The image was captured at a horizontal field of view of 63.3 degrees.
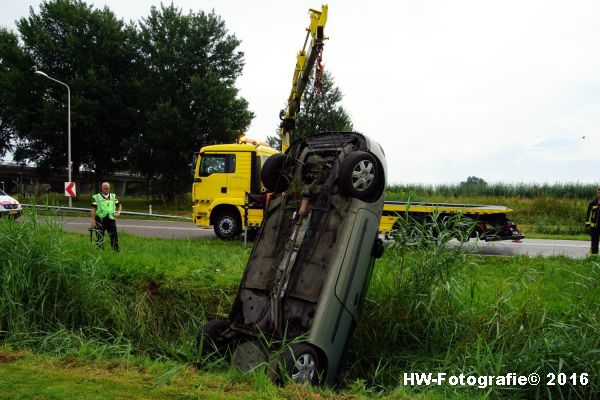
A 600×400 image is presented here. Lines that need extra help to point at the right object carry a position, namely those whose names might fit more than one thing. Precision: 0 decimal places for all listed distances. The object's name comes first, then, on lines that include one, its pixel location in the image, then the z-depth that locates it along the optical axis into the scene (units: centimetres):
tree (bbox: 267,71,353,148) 1249
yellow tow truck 1287
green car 427
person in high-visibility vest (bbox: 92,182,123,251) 941
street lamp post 2439
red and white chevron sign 2005
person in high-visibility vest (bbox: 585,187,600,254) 1093
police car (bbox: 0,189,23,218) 1588
